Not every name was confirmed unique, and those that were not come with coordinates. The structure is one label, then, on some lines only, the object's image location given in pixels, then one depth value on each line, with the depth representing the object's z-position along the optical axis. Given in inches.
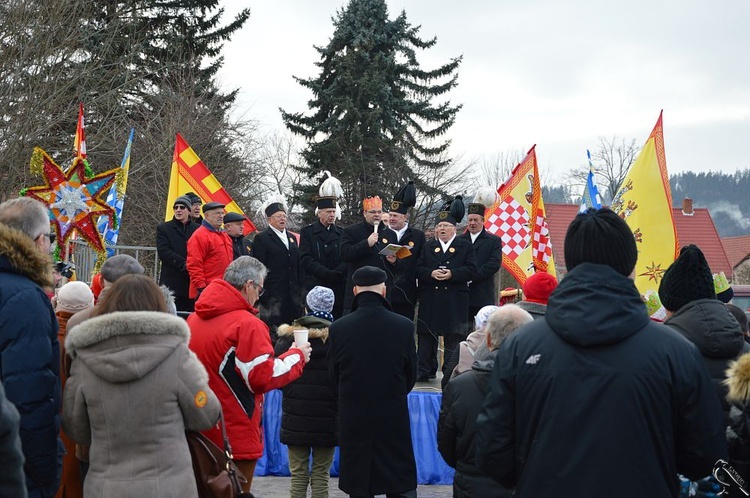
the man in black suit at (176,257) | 393.4
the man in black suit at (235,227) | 409.7
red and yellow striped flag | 482.9
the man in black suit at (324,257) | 406.3
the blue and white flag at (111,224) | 430.6
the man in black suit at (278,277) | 408.5
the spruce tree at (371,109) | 1330.0
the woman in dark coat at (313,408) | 258.2
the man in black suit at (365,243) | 383.9
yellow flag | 414.0
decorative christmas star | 369.7
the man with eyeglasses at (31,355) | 152.4
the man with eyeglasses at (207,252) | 370.9
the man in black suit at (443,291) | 392.5
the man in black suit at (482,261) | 409.8
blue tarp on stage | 350.6
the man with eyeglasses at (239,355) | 203.9
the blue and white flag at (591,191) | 461.7
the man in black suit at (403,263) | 399.5
